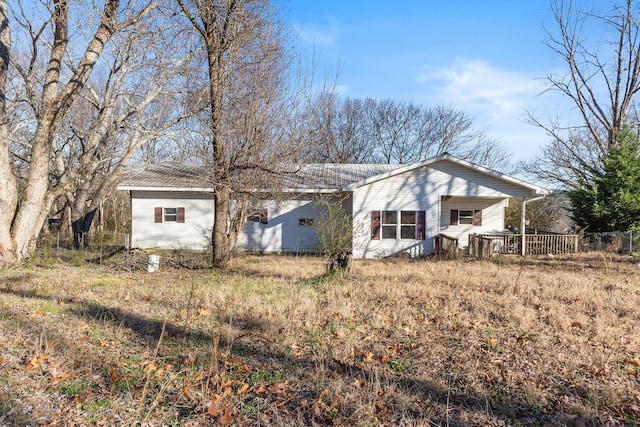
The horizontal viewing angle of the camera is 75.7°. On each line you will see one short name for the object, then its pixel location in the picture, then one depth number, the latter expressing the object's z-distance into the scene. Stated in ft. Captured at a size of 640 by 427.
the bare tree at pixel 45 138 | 30.68
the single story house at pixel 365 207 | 56.34
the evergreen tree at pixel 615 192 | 57.98
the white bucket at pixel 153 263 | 36.47
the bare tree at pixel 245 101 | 34.68
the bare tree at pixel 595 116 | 78.02
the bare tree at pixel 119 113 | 39.47
